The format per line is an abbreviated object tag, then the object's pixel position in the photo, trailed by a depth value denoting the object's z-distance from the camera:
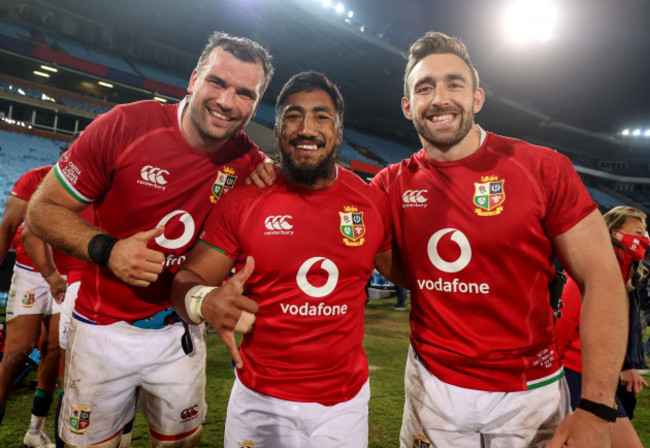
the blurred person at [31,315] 2.94
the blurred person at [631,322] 2.05
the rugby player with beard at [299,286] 1.69
